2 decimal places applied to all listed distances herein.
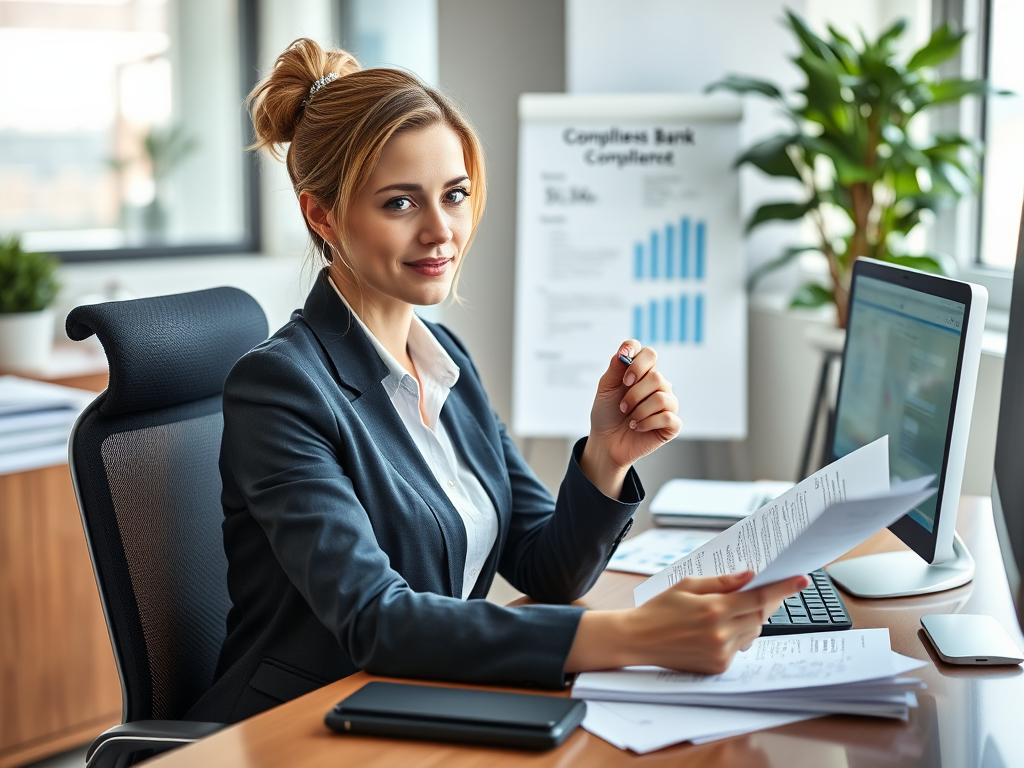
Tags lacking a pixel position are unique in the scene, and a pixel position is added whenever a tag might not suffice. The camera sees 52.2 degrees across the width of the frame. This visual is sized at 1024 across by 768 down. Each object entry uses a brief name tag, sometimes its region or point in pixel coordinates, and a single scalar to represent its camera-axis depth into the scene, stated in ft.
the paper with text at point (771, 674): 3.16
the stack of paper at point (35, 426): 7.42
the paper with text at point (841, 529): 2.72
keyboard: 3.84
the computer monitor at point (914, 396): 3.88
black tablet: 2.94
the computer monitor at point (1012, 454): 3.02
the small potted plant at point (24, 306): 9.05
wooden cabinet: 7.67
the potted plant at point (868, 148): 8.00
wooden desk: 2.88
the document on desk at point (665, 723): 2.96
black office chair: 4.10
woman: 3.34
